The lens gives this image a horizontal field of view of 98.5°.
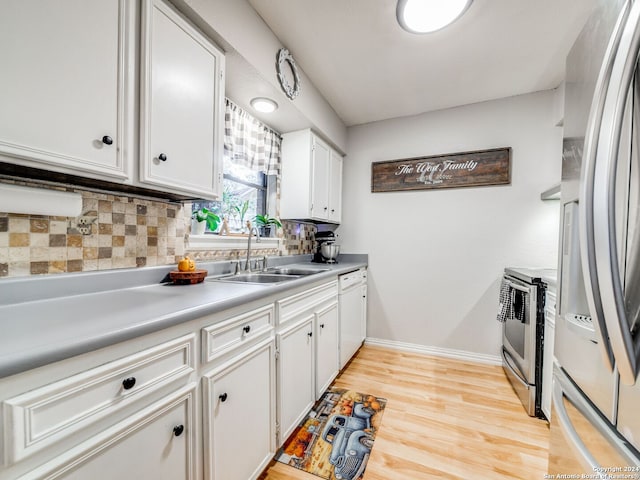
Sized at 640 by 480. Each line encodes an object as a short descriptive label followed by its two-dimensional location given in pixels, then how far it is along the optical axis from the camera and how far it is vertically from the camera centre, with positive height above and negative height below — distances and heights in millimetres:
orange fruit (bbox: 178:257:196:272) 1443 -161
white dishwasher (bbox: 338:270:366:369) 2291 -700
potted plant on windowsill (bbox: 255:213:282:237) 2273 +108
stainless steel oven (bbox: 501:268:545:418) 1809 -659
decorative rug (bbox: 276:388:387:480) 1390 -1149
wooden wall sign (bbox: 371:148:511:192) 2564 +680
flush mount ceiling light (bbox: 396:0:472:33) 1506 +1284
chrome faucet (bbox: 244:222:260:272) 1962 -201
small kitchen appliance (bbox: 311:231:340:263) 2908 -121
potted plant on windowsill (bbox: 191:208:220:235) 1743 +103
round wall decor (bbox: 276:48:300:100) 1819 +1130
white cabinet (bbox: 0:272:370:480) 570 -486
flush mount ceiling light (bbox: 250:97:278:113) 1971 +970
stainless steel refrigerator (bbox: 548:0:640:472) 511 -20
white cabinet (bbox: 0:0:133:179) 757 +464
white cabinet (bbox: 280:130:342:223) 2521 +568
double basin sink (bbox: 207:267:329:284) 1802 -278
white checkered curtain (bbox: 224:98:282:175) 2000 +761
